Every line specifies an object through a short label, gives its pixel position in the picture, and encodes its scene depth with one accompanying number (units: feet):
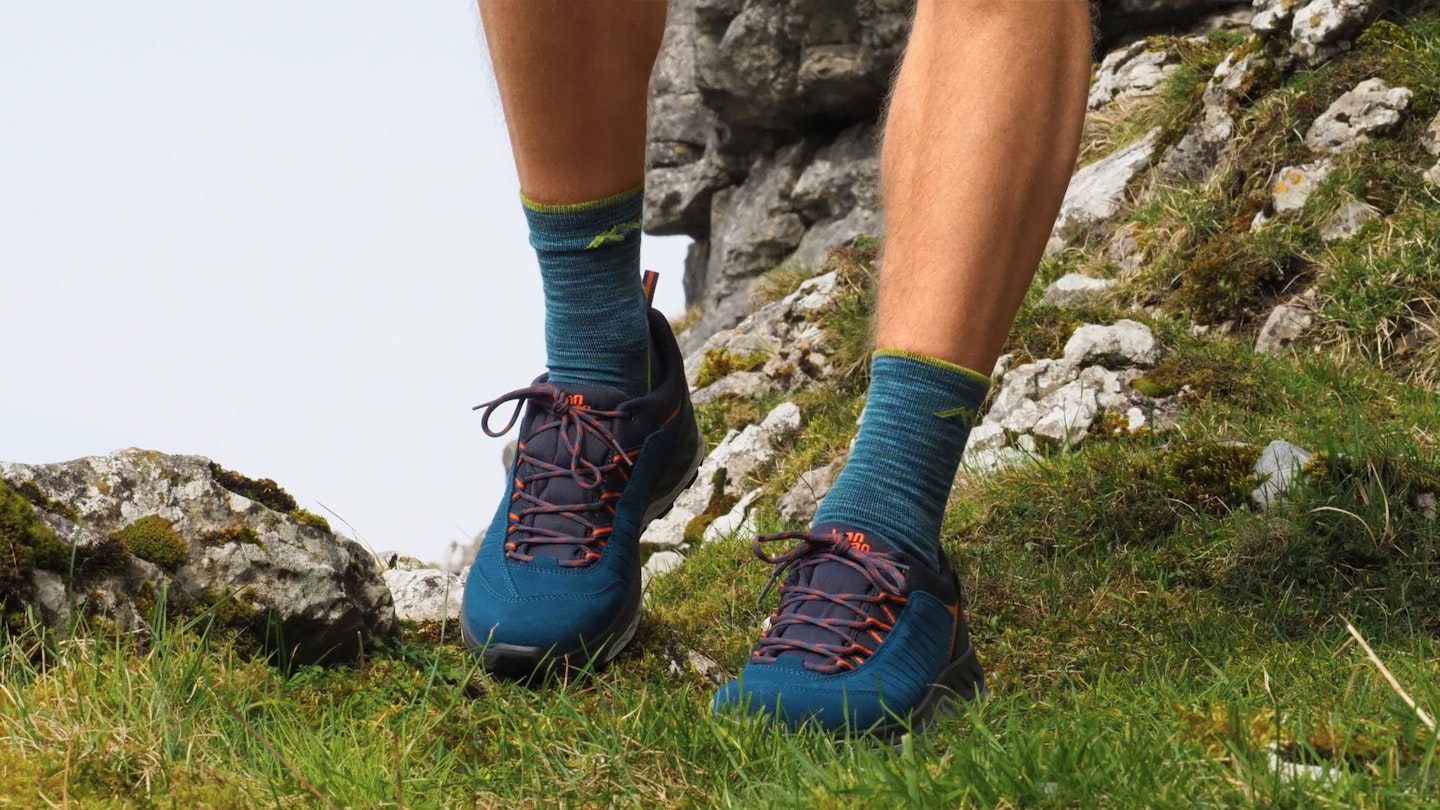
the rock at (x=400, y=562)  12.37
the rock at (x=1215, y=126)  22.94
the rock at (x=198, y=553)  7.56
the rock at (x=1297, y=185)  20.36
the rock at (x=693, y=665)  8.97
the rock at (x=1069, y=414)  15.03
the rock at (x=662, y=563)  15.67
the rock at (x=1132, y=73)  29.32
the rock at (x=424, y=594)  9.77
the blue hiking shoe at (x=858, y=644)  7.24
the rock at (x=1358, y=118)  20.29
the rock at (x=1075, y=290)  21.45
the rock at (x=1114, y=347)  16.74
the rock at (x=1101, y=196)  24.30
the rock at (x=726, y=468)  18.81
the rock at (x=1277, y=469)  12.22
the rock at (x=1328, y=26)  21.94
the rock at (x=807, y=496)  15.66
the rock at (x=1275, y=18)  22.94
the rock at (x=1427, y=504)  11.65
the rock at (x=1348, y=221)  19.25
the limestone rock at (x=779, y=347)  22.41
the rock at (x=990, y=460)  14.11
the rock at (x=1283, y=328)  18.50
